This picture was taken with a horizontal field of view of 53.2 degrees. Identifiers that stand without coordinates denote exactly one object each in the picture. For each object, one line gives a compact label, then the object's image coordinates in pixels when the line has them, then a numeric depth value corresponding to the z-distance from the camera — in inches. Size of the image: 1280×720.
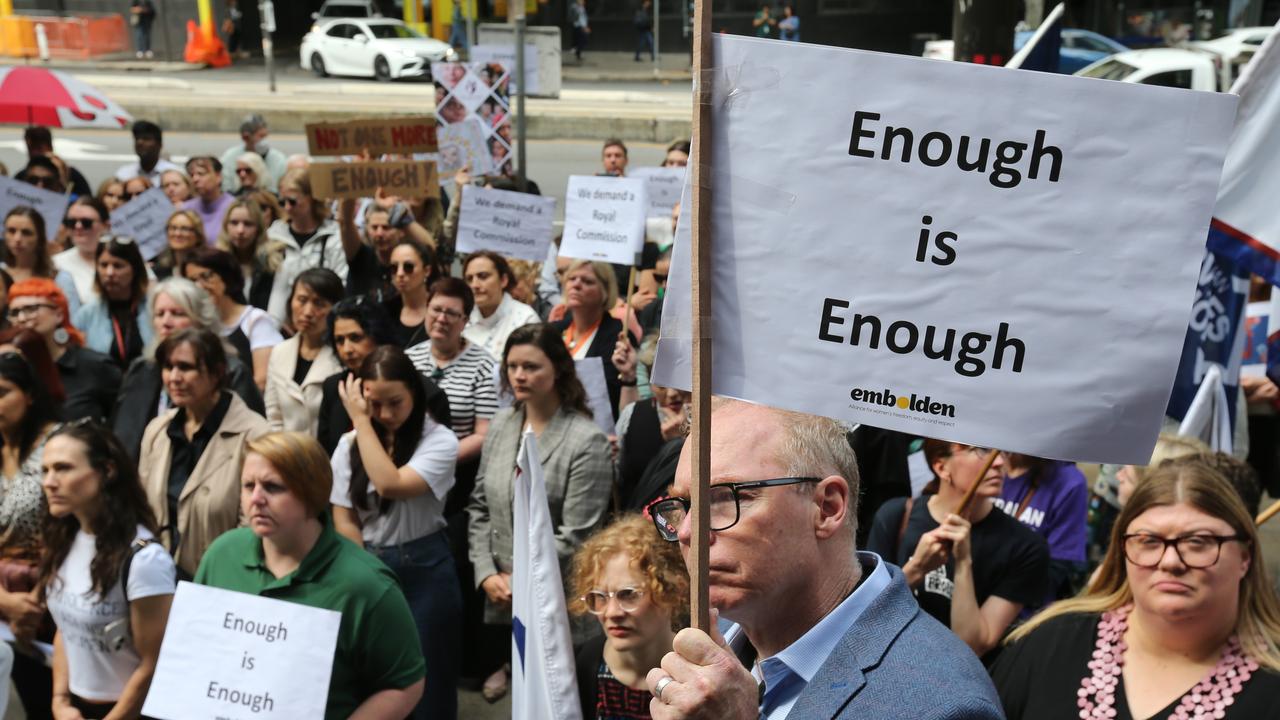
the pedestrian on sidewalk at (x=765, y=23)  1165.1
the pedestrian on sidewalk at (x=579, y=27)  1268.5
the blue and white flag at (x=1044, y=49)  200.4
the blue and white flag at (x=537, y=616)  130.0
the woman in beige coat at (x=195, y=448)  179.3
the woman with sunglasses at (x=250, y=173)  402.0
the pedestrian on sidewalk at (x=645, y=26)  1278.3
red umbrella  401.7
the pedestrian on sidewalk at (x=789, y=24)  1130.7
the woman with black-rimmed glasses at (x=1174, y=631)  109.4
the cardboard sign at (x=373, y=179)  298.2
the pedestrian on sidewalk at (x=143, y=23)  1266.0
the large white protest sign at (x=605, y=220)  287.1
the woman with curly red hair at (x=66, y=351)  224.7
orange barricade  1263.5
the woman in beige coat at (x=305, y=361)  219.9
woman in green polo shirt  140.7
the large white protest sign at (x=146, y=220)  318.7
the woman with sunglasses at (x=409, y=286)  258.8
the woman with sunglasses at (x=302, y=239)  293.6
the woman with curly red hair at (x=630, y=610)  130.3
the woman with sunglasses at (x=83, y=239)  301.4
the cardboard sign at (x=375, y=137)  317.1
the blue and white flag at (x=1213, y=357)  180.2
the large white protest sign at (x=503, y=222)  289.0
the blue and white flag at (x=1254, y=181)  140.6
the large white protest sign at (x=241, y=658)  135.3
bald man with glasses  76.0
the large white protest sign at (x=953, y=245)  77.4
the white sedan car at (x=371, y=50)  1113.4
